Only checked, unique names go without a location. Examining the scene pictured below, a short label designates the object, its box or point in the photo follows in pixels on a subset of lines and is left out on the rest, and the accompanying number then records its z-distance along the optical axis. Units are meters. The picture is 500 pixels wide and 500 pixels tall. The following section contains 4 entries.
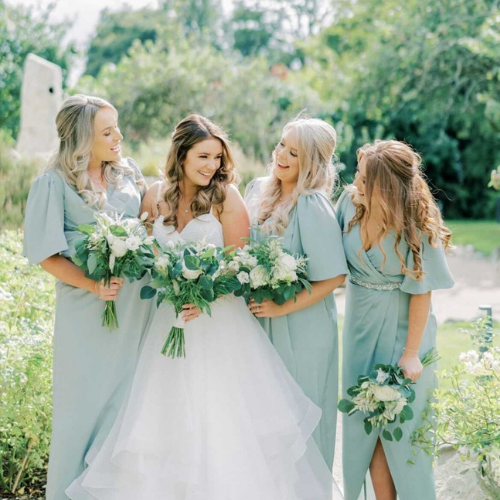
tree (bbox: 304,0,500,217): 16.14
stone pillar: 13.53
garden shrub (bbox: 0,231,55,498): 4.16
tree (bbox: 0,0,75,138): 20.30
